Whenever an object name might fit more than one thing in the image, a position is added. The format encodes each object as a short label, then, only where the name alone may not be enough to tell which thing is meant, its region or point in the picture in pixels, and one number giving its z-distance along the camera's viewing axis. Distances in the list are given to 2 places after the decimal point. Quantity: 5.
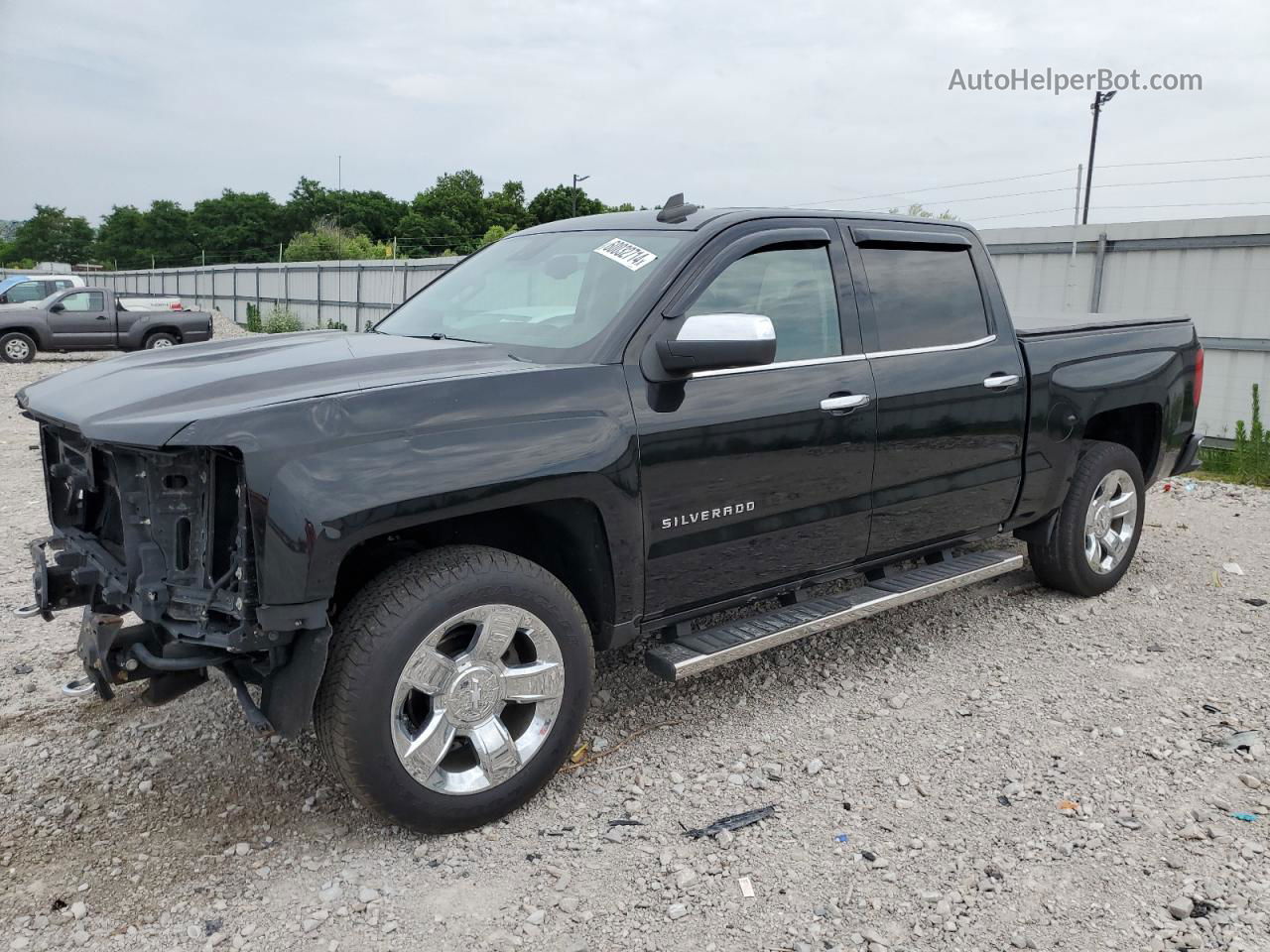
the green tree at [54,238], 100.69
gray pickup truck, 19.62
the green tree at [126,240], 86.69
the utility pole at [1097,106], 39.72
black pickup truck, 2.70
